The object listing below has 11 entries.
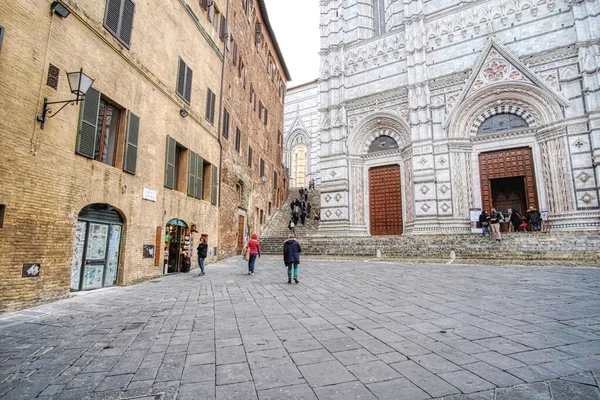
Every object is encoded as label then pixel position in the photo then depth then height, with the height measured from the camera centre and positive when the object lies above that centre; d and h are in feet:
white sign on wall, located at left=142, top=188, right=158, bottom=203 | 30.74 +4.44
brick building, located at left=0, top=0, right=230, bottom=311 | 18.90 +7.59
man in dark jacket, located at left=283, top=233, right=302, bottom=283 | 26.81 -1.58
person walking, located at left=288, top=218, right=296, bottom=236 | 69.36 +2.61
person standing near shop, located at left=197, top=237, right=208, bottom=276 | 34.36 -1.61
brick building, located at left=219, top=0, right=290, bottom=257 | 53.36 +24.01
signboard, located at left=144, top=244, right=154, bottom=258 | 30.63 -1.19
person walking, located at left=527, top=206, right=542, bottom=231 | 50.34 +3.39
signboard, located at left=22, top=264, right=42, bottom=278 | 19.07 -1.98
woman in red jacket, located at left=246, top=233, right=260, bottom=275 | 32.78 -1.30
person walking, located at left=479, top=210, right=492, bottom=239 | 49.74 +2.61
